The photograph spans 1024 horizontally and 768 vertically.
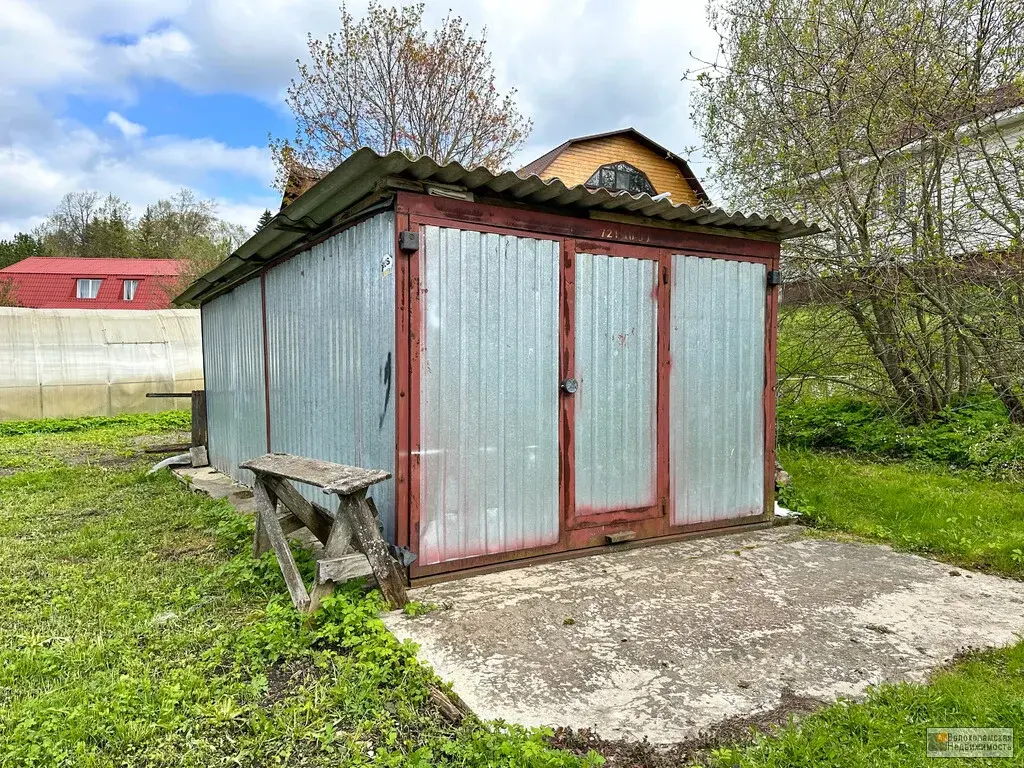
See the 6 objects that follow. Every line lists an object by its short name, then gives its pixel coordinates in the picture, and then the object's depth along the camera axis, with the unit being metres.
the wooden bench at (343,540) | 3.10
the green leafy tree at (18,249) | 33.75
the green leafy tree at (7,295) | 21.39
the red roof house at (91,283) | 27.89
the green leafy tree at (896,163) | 6.72
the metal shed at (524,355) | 3.68
